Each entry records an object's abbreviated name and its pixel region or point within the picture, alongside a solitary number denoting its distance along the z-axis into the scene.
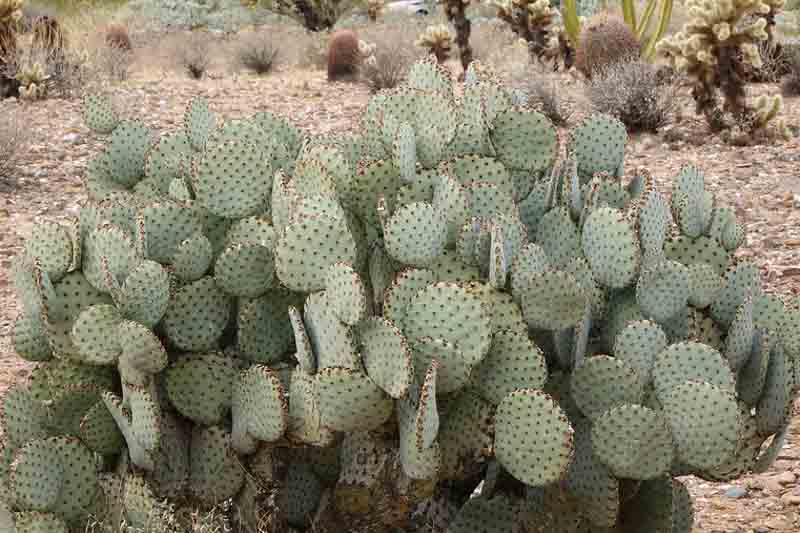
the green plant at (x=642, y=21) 13.43
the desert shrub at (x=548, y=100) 11.31
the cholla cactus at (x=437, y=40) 15.77
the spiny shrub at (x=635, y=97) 10.57
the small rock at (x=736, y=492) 4.59
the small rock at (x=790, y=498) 4.47
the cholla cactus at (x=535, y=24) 15.23
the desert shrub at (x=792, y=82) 12.71
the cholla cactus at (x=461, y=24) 15.62
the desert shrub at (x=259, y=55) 17.81
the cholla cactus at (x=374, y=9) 28.52
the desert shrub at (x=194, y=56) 17.03
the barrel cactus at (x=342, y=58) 15.07
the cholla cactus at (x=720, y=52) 9.91
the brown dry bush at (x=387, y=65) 14.09
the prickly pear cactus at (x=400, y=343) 3.13
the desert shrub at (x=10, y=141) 9.30
